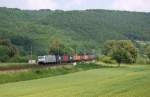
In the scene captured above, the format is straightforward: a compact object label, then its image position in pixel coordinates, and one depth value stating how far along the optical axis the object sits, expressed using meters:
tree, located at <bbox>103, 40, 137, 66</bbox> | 129.50
